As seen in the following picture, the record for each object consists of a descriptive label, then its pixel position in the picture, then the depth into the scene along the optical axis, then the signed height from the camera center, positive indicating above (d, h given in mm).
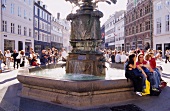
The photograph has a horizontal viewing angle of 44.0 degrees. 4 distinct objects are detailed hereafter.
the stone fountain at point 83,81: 5605 -730
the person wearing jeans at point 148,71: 7047 -571
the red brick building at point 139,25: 44322 +7268
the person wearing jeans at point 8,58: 18203 -328
